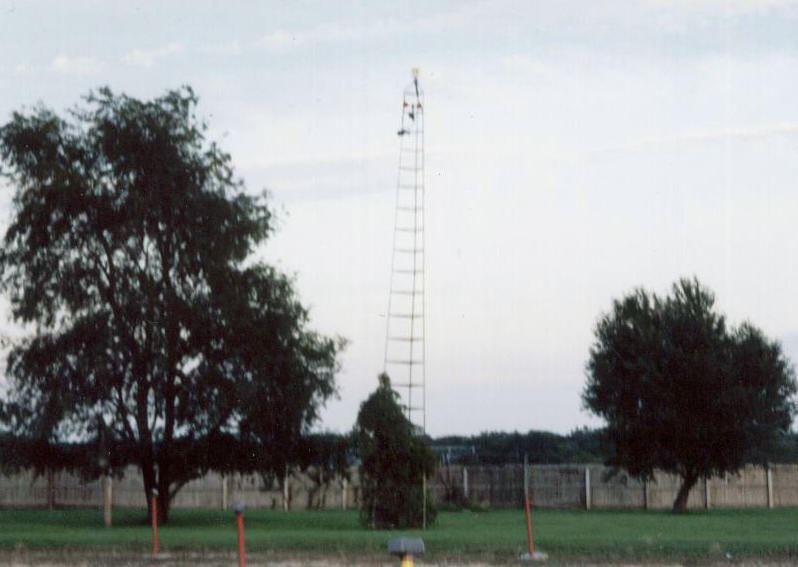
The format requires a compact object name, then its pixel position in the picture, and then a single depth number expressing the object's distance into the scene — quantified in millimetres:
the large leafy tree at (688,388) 45688
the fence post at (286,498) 51906
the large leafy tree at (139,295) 37094
